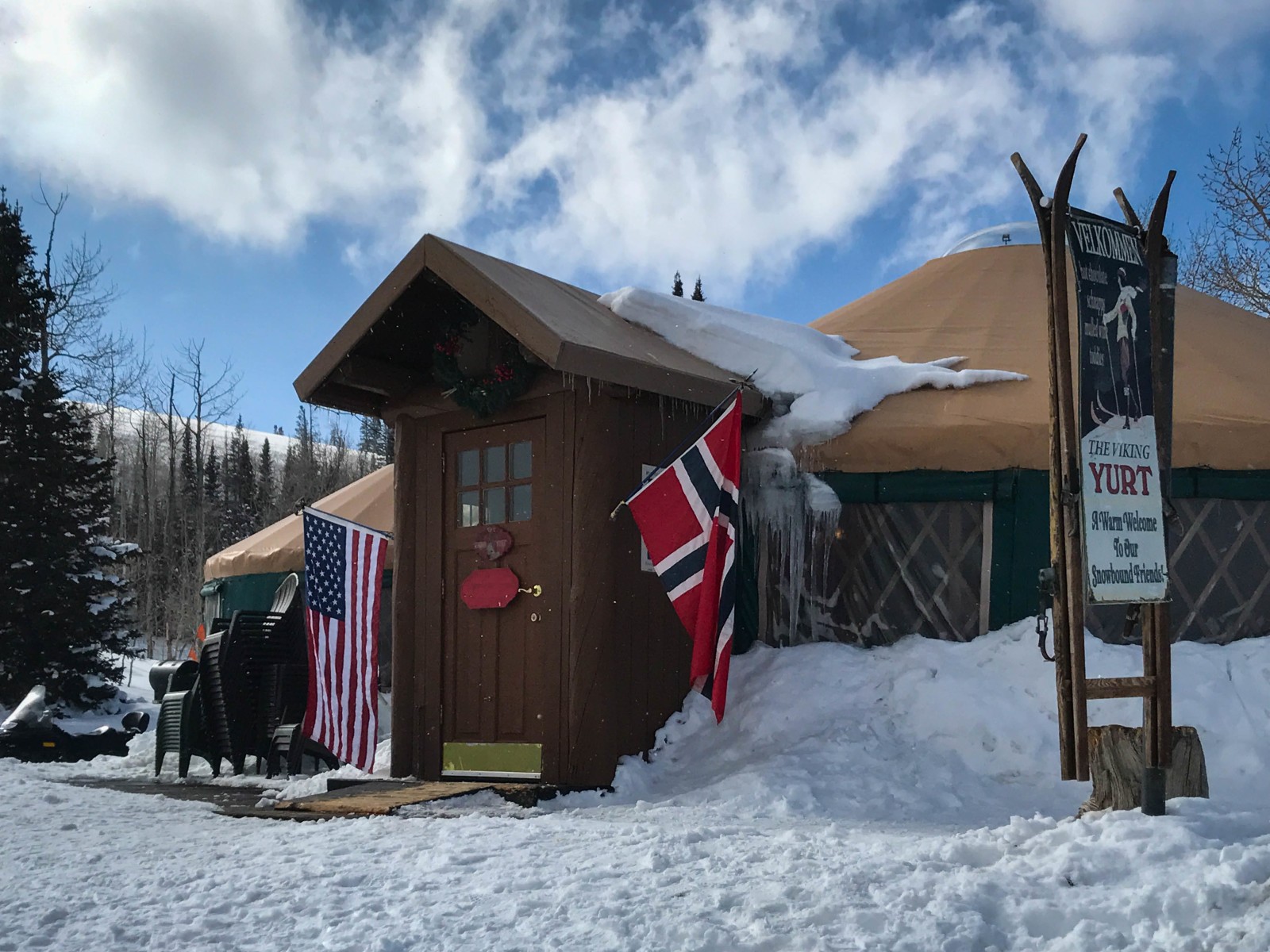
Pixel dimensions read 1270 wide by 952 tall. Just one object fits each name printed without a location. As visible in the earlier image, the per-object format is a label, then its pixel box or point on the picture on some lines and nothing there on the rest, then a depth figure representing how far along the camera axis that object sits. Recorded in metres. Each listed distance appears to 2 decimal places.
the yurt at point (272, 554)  11.13
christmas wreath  5.88
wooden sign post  3.44
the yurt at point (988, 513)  5.87
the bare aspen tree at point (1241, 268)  15.52
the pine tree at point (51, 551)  12.18
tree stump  3.42
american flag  6.04
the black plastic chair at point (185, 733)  6.95
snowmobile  8.21
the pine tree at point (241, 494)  38.03
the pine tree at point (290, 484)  36.41
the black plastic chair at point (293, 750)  6.74
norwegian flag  5.14
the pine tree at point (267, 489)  39.16
